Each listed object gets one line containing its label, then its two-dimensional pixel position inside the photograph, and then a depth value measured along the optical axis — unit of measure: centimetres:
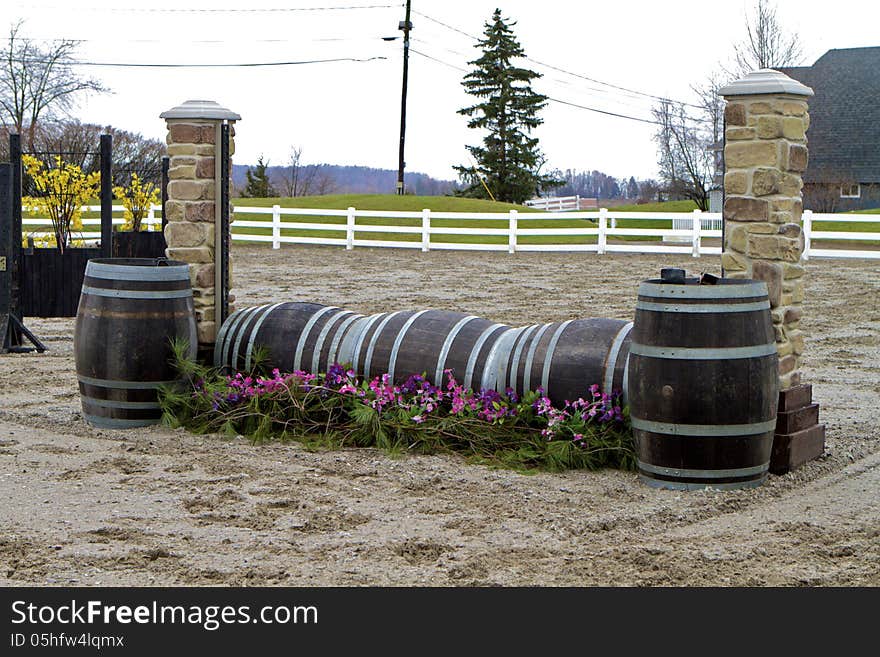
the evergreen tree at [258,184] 4994
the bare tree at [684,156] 4056
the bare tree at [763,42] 3750
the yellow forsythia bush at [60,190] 1298
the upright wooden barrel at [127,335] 702
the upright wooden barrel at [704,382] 550
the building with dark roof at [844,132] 3747
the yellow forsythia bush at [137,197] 1476
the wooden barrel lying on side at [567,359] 633
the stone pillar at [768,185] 602
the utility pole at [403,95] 3906
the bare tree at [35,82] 4375
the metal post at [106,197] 1058
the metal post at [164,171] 1221
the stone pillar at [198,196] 759
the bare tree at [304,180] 6053
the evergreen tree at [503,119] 4853
